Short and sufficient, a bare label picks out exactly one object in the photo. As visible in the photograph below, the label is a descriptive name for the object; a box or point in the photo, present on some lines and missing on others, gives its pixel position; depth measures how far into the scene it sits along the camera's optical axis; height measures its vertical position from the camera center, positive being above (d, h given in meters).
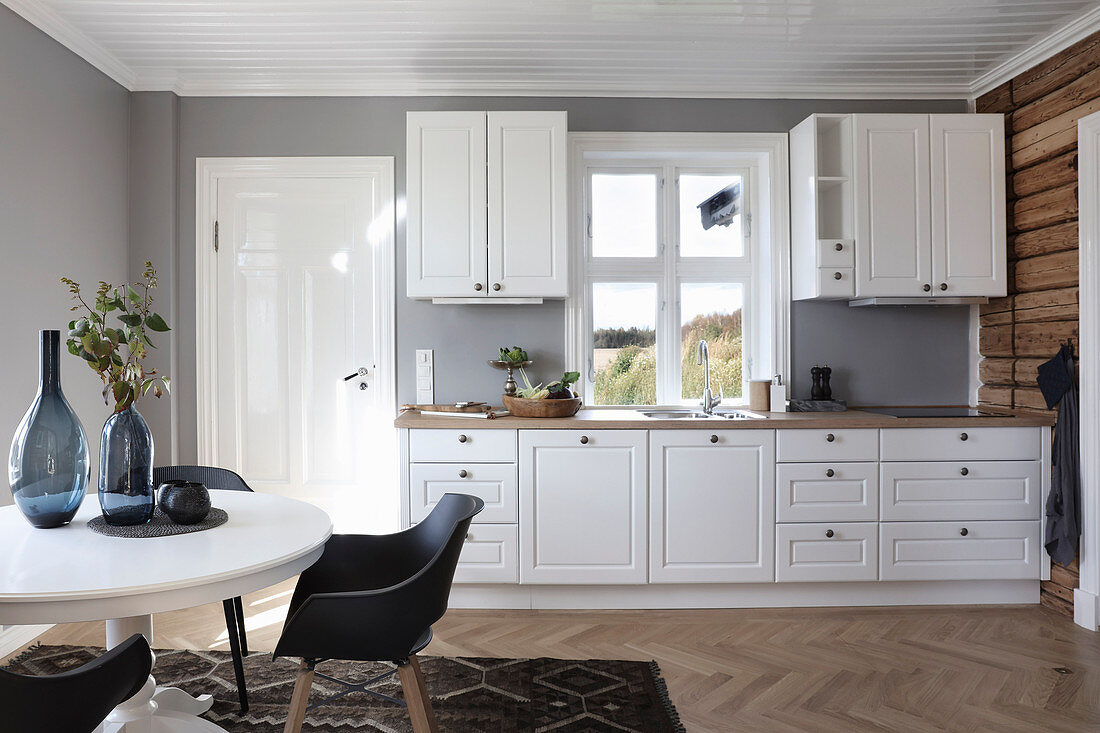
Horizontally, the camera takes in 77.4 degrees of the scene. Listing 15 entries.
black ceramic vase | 1.76 -0.36
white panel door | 3.57 +0.11
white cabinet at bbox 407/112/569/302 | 3.25 +0.89
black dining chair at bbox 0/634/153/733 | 1.18 -0.60
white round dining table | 1.32 -0.42
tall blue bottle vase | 1.70 -0.23
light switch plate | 3.57 -0.06
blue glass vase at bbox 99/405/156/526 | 1.73 -0.27
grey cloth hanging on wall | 2.97 -0.45
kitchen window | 3.71 +0.49
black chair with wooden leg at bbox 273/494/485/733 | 1.62 -0.63
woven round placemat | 1.70 -0.41
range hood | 3.37 +0.31
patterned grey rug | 2.18 -1.13
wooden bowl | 3.10 -0.20
